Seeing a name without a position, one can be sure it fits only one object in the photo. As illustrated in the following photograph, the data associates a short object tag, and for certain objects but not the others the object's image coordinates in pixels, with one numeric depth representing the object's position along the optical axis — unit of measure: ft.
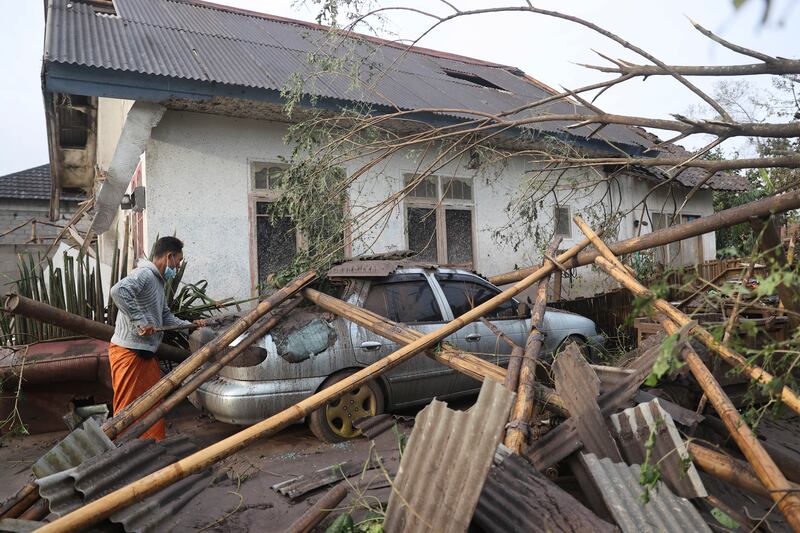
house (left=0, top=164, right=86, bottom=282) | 58.29
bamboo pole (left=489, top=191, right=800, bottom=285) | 10.54
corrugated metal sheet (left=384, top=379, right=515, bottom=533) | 8.48
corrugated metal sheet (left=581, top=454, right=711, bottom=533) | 8.96
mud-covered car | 16.26
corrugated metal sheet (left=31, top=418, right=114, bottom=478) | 10.32
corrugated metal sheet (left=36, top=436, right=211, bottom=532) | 9.14
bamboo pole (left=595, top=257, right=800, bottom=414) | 9.29
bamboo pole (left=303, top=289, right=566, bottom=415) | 12.63
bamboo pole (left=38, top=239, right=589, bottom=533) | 8.36
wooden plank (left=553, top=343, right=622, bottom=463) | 10.69
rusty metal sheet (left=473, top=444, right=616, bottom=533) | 8.71
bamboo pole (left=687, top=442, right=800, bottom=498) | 9.40
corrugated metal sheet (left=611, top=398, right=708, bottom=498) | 9.88
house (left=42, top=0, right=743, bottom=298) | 23.02
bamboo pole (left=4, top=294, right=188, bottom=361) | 13.93
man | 15.24
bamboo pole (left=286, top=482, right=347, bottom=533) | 9.50
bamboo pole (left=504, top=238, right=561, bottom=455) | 10.30
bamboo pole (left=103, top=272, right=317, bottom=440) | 12.50
